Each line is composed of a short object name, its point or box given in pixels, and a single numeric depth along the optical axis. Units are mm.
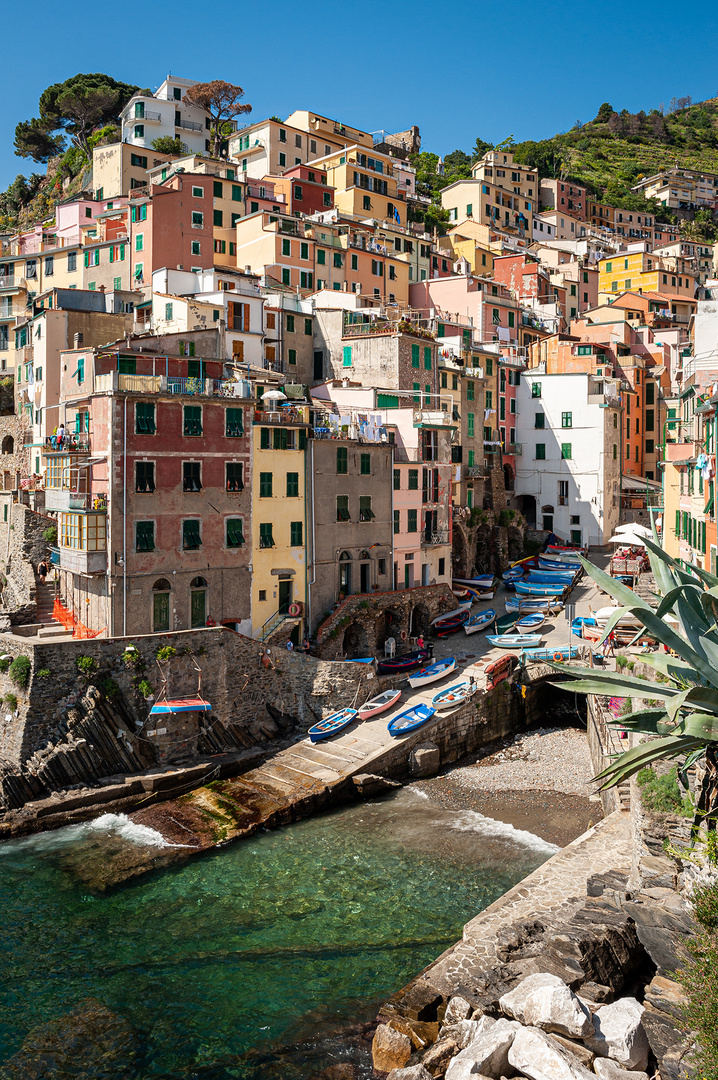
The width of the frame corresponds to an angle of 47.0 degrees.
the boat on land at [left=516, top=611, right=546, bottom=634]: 44509
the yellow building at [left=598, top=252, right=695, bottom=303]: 92388
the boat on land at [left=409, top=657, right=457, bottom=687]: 38406
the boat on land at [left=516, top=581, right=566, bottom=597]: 49397
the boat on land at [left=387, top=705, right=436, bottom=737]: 33906
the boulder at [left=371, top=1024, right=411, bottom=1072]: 16891
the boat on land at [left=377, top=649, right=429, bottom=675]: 39375
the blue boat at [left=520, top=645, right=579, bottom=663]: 38719
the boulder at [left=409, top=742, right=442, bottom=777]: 33469
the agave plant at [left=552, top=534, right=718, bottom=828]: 14438
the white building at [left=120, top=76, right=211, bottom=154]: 82625
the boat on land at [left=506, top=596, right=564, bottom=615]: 47438
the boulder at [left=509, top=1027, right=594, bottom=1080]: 14031
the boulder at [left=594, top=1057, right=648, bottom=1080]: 14172
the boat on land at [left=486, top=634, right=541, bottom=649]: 41781
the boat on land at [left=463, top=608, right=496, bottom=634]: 44906
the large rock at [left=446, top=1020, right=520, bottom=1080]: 14602
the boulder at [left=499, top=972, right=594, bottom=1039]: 15141
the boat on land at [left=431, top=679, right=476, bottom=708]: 35594
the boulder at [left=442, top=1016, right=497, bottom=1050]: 16078
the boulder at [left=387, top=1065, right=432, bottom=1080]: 15633
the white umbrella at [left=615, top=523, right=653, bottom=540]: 43156
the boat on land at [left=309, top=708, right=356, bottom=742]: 34344
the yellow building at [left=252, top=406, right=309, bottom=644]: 37688
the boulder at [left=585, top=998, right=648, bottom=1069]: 14781
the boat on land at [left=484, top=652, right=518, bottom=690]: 37562
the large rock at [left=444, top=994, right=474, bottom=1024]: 17000
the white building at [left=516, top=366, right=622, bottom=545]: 60844
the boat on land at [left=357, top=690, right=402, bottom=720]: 35781
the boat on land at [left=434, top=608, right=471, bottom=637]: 45031
